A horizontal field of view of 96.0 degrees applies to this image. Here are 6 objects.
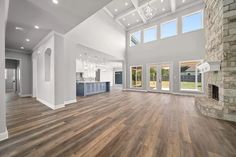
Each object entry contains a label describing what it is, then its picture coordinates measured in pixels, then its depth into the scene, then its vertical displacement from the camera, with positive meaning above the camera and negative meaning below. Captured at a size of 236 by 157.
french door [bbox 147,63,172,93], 8.40 +0.03
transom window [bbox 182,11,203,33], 7.14 +3.89
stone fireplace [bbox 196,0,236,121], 3.14 +0.50
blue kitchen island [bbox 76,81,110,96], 7.34 -0.75
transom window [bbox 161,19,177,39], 8.23 +3.89
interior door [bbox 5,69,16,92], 10.95 -0.07
